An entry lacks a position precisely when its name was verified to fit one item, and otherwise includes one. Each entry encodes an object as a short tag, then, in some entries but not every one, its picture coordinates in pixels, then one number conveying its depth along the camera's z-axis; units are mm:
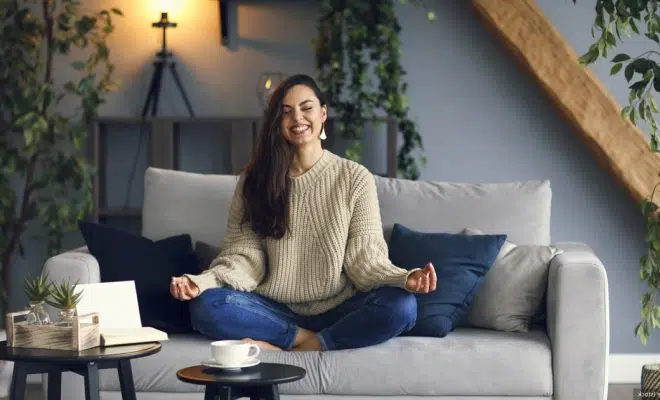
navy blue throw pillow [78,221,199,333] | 3521
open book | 2727
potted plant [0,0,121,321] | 4703
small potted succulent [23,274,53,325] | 2730
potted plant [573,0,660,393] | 3281
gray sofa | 3219
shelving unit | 4812
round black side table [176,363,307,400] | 2492
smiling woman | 3320
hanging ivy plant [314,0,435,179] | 4645
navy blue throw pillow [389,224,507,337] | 3443
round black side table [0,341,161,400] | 2576
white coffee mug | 2594
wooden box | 2646
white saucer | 2600
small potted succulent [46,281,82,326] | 2697
